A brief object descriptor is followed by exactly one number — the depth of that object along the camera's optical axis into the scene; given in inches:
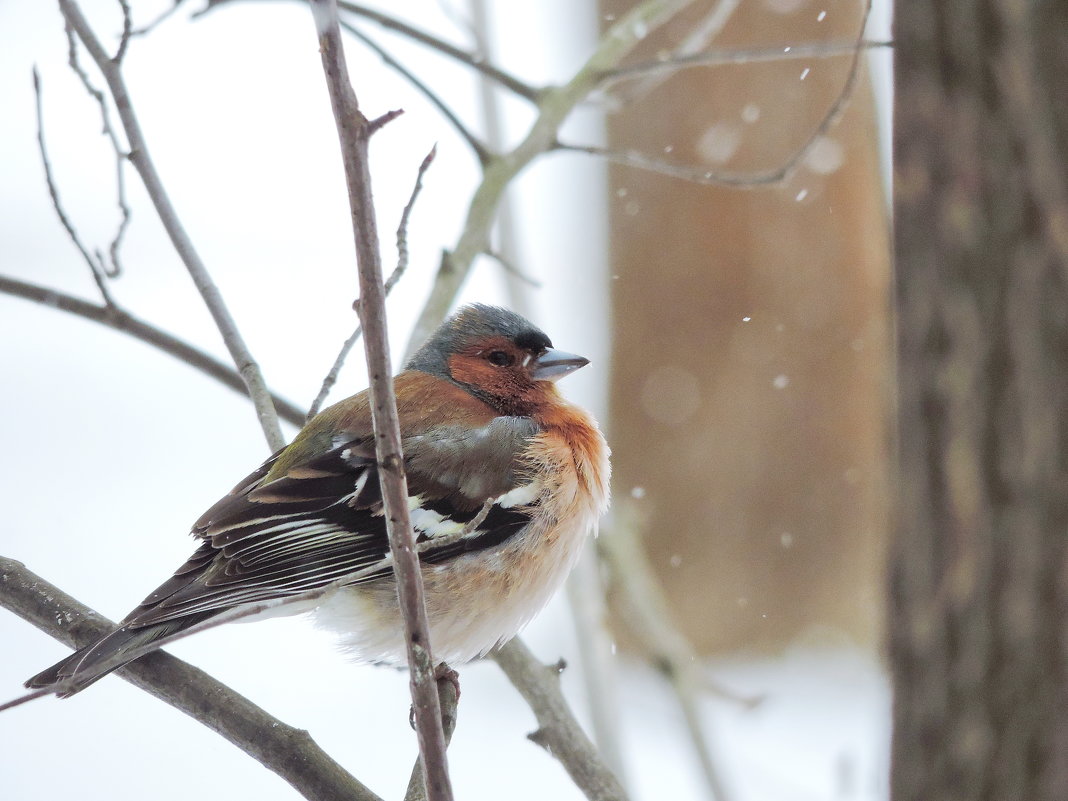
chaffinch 220.2
